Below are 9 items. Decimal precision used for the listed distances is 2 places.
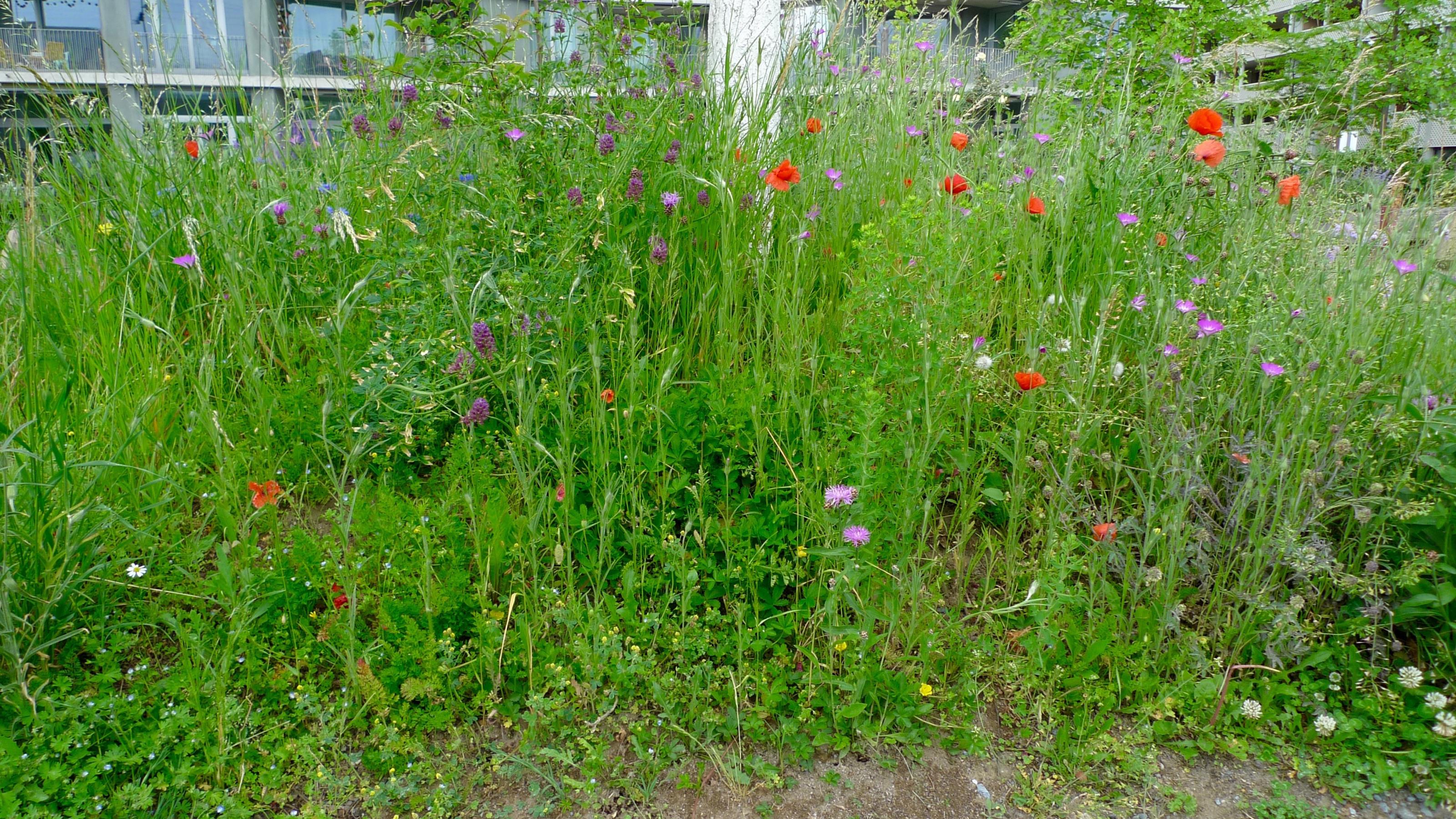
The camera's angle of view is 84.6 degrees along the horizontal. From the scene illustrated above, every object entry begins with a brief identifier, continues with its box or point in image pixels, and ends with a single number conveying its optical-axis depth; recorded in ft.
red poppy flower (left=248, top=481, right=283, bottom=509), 5.90
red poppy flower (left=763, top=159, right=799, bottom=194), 7.34
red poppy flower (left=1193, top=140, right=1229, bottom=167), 7.39
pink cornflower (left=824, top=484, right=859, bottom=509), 5.50
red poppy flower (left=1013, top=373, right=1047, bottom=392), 6.11
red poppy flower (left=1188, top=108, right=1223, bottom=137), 7.19
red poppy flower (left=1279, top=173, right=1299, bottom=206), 7.36
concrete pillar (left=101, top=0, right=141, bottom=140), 55.67
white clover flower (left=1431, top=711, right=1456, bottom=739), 5.28
